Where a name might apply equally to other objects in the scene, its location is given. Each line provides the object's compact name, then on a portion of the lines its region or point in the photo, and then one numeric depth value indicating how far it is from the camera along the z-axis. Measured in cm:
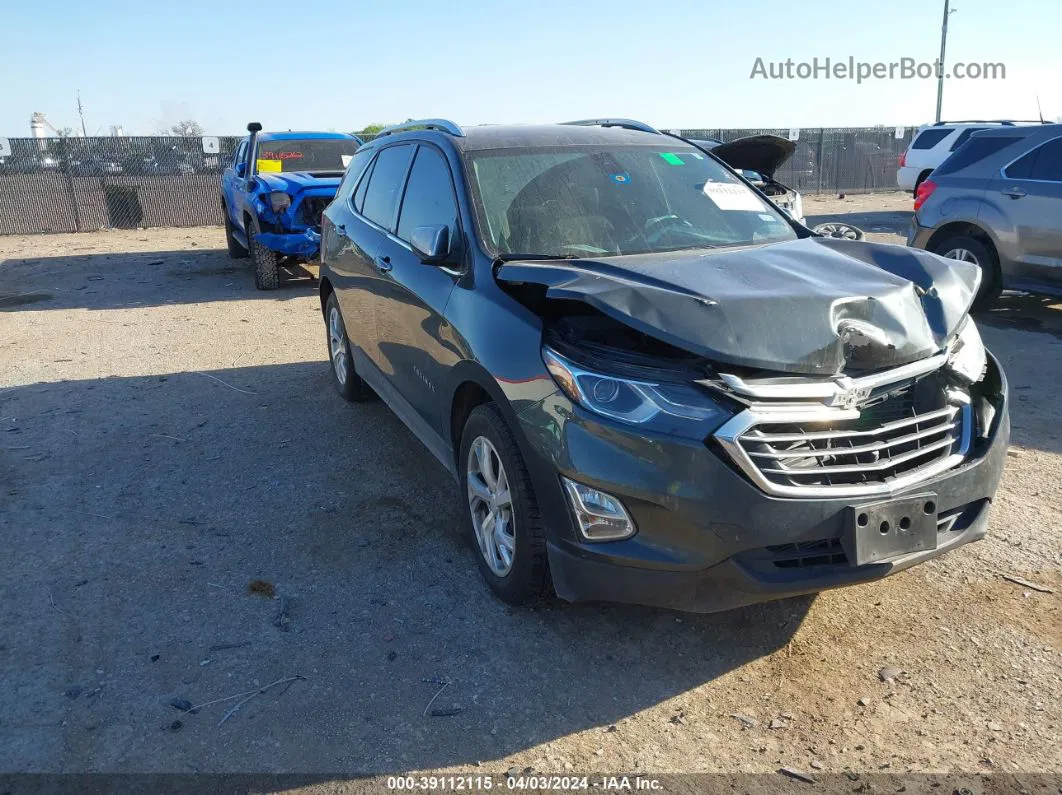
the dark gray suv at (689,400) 280
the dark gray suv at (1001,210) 802
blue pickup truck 1058
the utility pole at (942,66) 3663
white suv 1870
